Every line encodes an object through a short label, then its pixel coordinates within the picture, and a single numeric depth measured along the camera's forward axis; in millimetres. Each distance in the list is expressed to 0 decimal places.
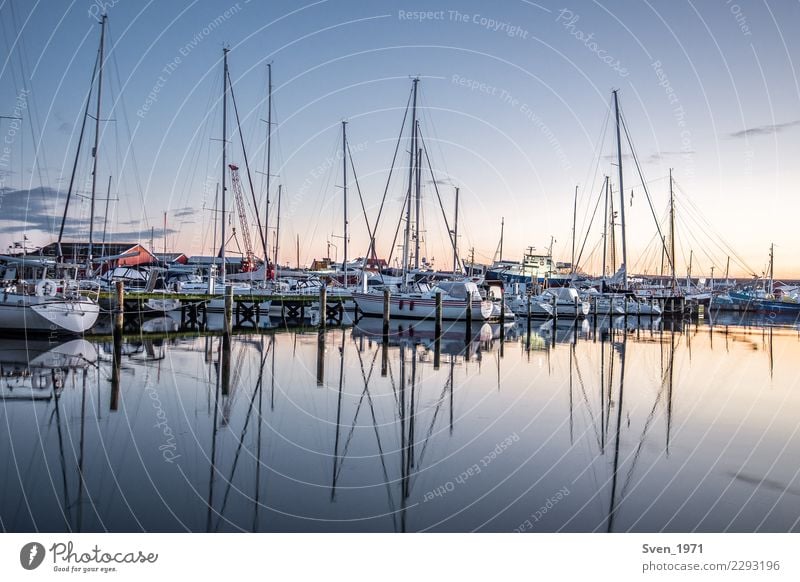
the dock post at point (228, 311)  26266
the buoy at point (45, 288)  25125
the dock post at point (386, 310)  32619
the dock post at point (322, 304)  35491
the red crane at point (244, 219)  64625
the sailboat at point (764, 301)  77812
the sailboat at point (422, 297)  40375
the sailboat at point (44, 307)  24188
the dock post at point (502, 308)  41406
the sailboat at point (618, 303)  54844
